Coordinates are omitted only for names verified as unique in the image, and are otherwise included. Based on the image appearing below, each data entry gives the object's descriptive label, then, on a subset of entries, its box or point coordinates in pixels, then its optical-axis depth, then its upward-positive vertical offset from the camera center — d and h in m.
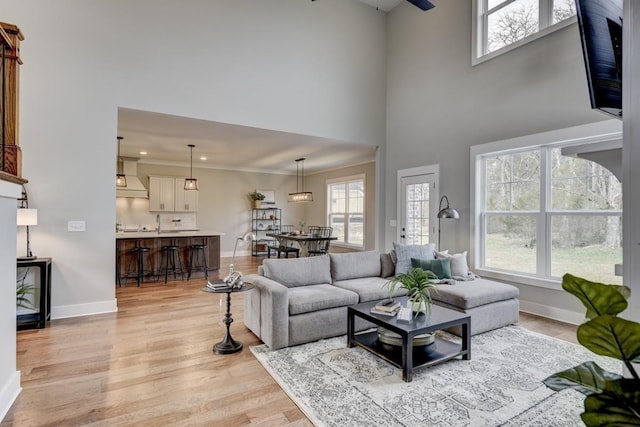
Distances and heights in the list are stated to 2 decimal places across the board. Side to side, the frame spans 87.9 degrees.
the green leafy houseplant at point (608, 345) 0.72 -0.29
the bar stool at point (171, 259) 6.39 -0.86
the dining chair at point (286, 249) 8.44 -0.86
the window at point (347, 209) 9.14 +0.21
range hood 7.82 +0.80
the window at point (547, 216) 3.86 +0.01
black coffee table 2.52 -1.08
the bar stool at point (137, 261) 6.01 -0.82
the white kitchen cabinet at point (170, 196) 8.88 +0.55
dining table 7.99 -0.55
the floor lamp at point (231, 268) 3.19 -0.52
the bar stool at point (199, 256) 6.70 -0.83
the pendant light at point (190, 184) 7.45 +0.72
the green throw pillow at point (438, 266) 4.12 -0.62
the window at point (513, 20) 4.20 +2.73
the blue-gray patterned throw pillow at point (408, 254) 4.42 -0.50
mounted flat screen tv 1.51 +0.78
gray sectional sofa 3.17 -0.87
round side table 3.07 -1.21
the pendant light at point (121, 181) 6.95 +0.75
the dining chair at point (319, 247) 8.50 -0.81
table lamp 3.63 -0.02
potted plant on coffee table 2.82 -0.61
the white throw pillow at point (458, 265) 4.27 -0.63
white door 5.86 +0.16
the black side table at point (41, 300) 3.74 -0.99
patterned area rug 2.12 -1.27
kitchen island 6.01 -0.60
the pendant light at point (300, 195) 8.90 +0.58
